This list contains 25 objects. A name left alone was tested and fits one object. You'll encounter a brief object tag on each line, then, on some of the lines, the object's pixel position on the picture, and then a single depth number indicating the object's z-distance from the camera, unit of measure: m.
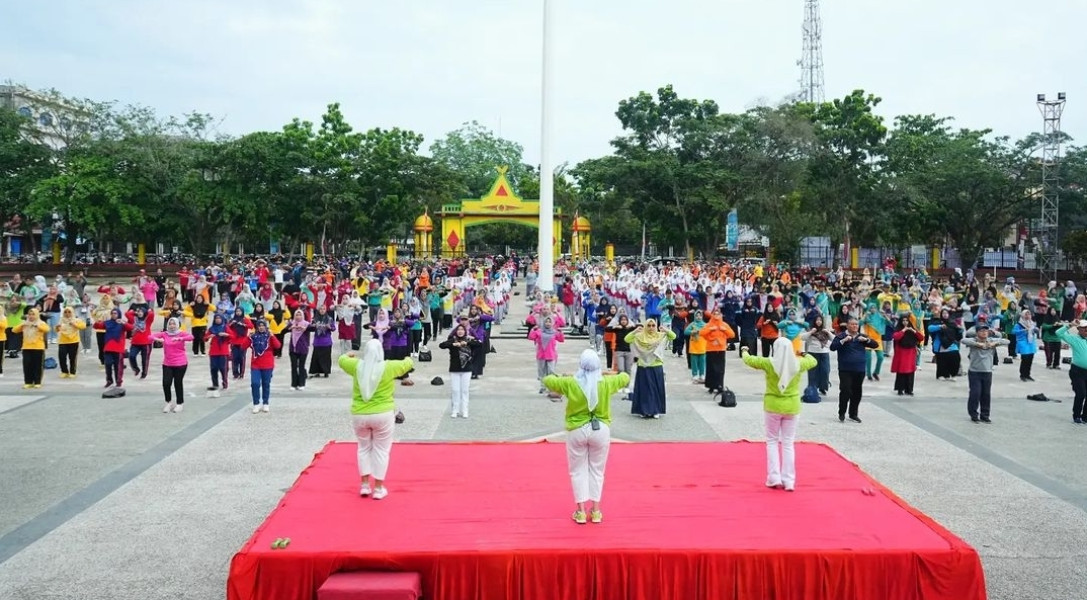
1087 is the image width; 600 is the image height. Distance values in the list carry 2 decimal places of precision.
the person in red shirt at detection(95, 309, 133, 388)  14.21
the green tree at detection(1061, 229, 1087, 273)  38.81
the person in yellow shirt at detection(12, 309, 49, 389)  14.29
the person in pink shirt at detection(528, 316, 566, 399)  13.74
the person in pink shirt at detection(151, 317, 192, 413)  12.37
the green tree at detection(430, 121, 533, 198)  75.44
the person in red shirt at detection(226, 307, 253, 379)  13.77
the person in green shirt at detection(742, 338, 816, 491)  7.77
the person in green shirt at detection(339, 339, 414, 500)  7.38
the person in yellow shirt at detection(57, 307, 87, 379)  15.10
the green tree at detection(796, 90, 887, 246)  42.09
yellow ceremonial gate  41.72
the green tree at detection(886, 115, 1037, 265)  41.69
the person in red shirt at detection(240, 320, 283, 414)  12.51
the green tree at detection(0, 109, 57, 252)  40.69
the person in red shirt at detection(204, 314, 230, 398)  13.63
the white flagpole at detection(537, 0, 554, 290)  24.72
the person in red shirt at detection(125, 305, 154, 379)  15.23
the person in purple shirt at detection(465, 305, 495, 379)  13.65
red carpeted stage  5.95
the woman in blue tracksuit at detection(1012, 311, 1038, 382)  15.94
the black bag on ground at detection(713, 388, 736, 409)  13.43
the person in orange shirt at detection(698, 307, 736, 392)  14.04
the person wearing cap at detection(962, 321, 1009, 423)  12.12
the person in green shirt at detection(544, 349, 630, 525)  6.74
